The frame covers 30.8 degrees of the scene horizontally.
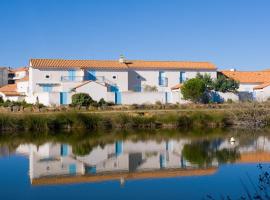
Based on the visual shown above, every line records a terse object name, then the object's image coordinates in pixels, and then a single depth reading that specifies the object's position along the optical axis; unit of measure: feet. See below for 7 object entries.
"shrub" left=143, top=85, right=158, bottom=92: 178.38
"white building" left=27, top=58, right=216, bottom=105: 152.66
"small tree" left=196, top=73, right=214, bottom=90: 165.88
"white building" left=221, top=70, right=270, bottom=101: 175.73
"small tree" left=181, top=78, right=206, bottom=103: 154.51
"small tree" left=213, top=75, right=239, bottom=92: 167.53
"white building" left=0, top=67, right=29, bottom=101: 179.82
